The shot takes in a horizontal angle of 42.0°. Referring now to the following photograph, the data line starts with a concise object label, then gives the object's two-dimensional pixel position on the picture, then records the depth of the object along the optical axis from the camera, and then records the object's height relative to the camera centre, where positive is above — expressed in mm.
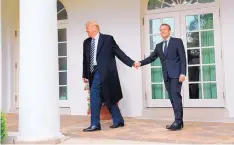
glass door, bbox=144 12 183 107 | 6007 +307
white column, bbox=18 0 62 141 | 3535 +50
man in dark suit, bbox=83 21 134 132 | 4398 +104
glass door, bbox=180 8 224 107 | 5664 +363
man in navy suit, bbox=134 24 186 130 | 4195 +138
